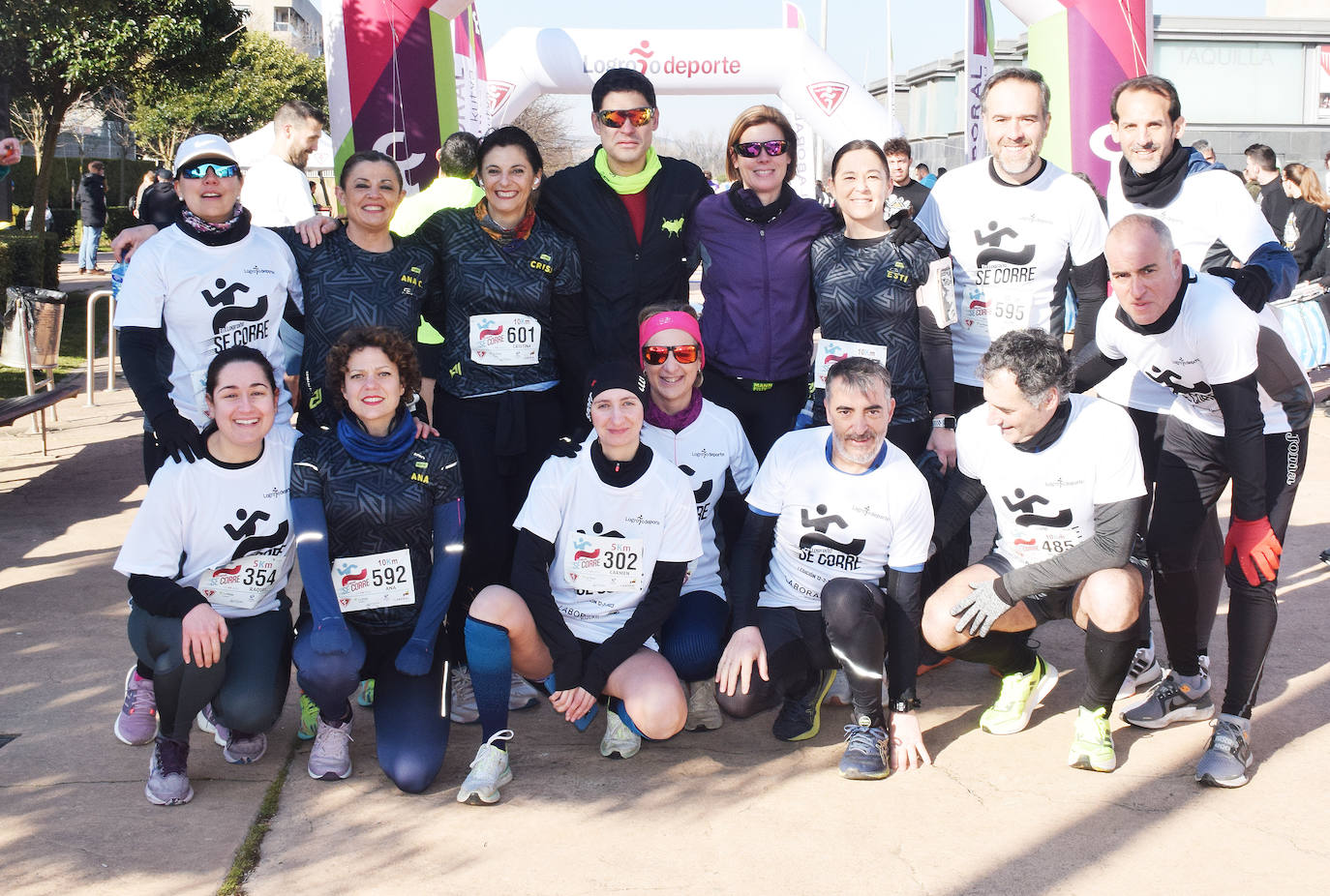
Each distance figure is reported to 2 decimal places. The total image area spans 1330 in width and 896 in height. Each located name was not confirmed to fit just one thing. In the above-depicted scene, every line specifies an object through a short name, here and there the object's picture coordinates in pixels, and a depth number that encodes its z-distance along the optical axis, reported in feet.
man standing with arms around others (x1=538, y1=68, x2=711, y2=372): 13.01
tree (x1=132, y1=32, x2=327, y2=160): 104.63
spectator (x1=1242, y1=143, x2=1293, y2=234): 30.53
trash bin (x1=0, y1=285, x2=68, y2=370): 23.93
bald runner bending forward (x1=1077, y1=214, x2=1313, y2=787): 10.75
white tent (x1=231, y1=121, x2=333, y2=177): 36.83
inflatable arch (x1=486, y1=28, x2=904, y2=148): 36.17
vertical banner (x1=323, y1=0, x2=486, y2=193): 19.60
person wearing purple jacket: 12.92
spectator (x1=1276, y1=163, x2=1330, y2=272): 29.60
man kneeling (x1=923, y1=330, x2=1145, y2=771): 11.04
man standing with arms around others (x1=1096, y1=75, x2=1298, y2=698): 11.89
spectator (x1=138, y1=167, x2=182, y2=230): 19.31
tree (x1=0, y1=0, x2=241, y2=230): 47.50
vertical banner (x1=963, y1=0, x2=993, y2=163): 29.40
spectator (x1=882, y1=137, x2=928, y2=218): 28.02
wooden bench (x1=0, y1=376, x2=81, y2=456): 19.93
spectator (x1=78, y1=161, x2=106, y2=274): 63.41
